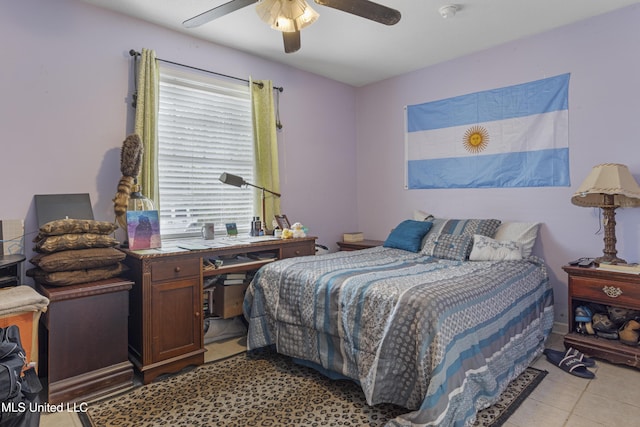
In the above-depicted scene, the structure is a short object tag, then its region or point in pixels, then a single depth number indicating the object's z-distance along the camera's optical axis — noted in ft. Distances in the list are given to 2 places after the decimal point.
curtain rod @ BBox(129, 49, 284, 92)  9.32
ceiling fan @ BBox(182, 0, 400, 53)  6.72
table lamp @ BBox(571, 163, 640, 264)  8.47
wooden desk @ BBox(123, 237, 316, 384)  7.84
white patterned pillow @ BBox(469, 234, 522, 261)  9.70
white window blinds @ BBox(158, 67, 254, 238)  10.18
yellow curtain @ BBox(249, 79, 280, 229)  11.80
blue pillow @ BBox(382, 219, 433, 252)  11.30
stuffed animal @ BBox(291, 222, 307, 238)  11.12
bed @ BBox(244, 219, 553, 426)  5.91
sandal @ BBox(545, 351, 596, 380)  7.85
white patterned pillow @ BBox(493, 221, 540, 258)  10.43
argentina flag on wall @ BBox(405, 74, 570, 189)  10.44
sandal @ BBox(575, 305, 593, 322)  8.98
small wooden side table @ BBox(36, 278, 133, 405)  6.86
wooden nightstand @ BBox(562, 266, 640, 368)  8.10
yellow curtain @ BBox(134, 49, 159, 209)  9.23
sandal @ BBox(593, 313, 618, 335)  8.61
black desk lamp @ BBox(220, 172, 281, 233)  10.36
